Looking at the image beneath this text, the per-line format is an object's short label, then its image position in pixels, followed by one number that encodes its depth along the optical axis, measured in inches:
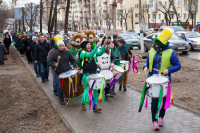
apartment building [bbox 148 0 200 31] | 2311.1
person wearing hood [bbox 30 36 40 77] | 628.9
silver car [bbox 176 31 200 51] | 997.2
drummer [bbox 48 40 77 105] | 355.3
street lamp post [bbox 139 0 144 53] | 964.0
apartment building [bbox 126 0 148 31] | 3365.2
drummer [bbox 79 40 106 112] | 311.1
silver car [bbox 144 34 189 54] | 886.6
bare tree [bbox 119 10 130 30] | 3305.1
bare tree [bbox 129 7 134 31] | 3225.9
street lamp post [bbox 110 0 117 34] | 957.5
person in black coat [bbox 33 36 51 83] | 508.1
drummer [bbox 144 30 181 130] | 244.1
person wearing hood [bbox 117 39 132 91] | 415.5
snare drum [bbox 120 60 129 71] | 394.6
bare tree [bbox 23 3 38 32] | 2206.6
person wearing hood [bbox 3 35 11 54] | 1028.1
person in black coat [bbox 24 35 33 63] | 849.7
